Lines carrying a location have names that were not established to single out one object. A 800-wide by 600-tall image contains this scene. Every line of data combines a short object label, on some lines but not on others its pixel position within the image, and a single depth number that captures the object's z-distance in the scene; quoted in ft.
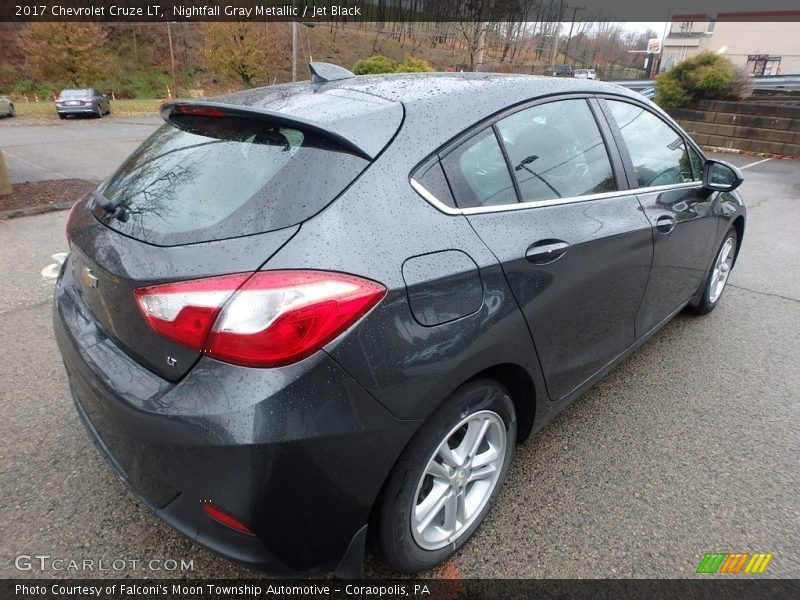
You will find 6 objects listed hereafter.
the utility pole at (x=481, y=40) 88.32
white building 163.53
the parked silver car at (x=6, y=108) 84.07
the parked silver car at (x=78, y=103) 79.20
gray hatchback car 4.24
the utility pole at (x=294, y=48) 83.47
